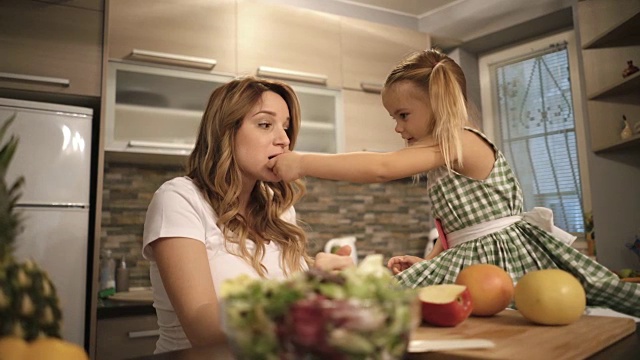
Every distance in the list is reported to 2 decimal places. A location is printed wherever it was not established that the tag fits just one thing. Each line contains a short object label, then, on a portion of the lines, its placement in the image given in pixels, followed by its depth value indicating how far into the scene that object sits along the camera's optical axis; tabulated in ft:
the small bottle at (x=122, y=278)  9.48
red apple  2.52
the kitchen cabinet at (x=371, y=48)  11.24
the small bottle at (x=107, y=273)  9.13
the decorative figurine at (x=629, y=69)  9.23
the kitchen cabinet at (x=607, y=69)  9.68
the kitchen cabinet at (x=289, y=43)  10.10
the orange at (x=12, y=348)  1.29
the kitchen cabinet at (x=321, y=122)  10.81
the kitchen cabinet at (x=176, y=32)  8.89
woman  3.68
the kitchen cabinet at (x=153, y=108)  8.80
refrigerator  7.73
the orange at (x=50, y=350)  1.32
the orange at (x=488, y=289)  2.88
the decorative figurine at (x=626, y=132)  9.57
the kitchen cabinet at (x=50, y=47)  7.96
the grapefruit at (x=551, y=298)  2.56
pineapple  1.32
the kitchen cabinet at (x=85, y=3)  8.40
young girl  3.97
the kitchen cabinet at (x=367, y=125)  11.01
